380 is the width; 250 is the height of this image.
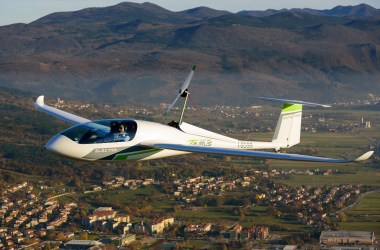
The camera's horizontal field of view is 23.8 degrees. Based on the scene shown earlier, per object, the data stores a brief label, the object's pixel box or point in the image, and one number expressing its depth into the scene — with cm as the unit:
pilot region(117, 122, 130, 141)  4766
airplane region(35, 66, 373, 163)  4609
